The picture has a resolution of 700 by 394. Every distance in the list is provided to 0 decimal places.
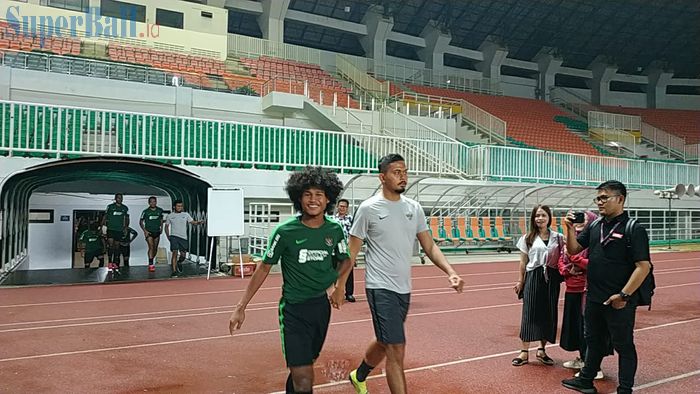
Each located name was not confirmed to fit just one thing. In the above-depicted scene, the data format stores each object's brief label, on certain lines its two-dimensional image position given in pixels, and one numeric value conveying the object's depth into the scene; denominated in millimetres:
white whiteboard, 11953
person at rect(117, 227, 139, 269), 13058
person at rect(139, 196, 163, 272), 12430
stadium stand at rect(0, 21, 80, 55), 20672
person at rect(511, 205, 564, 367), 5176
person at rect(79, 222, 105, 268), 13531
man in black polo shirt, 4035
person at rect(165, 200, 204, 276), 12609
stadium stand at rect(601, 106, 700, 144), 38000
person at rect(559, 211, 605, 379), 4953
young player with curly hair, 3418
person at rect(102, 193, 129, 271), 12422
